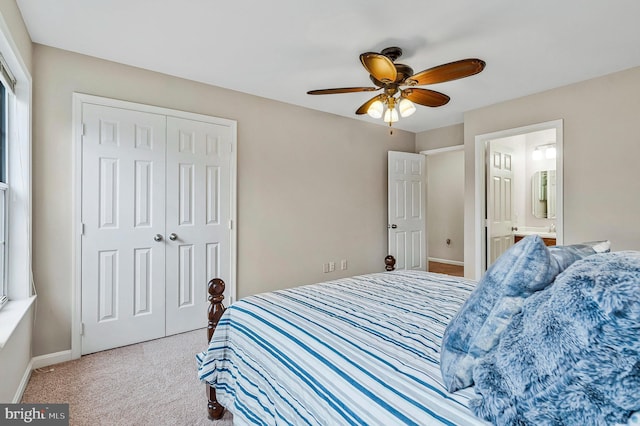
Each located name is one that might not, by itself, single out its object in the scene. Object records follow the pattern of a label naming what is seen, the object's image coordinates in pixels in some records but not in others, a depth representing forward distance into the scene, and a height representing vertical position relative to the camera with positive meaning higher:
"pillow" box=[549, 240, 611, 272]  1.00 -0.15
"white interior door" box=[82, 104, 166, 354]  2.61 -0.13
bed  0.70 -0.49
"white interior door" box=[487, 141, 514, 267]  4.01 +0.17
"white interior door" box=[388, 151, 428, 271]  4.65 +0.03
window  2.10 +0.13
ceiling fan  2.00 +0.92
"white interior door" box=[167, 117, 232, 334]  2.99 -0.03
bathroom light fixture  4.78 +0.92
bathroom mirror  4.79 +0.28
